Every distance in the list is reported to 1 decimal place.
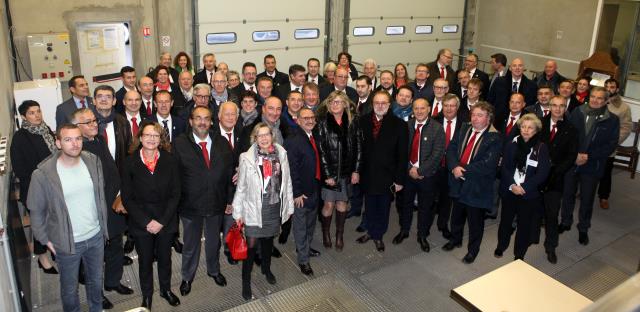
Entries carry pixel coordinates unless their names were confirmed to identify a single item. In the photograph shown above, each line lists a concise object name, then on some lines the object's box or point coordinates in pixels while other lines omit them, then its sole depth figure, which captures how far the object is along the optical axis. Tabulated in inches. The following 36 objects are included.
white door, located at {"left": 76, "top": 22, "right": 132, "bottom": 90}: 323.0
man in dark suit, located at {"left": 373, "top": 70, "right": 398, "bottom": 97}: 268.5
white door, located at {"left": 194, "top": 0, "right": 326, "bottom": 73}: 367.9
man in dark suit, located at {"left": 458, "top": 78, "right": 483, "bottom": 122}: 243.0
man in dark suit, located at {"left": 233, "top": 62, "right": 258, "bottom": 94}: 269.1
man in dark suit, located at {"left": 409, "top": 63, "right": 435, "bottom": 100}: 277.7
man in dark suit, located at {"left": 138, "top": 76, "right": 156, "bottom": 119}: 223.8
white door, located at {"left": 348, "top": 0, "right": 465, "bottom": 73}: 443.2
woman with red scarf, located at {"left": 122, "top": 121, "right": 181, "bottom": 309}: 155.5
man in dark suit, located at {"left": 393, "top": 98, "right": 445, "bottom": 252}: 208.1
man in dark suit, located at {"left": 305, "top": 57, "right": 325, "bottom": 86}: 300.0
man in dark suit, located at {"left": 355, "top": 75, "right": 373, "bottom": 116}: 244.1
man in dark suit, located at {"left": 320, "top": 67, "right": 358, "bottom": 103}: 258.2
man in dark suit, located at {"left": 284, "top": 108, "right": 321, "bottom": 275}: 189.5
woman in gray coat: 169.8
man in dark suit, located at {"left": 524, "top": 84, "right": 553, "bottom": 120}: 244.5
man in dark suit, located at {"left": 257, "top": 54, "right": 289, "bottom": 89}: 305.4
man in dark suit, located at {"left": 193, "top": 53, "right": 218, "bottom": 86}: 301.7
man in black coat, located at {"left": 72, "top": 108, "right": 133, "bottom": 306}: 159.2
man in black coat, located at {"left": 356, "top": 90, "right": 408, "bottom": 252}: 201.3
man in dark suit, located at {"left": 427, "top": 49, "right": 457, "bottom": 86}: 326.3
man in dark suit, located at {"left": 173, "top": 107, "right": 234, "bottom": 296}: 169.3
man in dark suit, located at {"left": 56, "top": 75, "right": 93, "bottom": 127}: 218.7
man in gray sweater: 139.4
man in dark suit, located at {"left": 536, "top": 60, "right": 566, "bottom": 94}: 301.7
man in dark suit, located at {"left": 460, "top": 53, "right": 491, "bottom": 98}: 323.0
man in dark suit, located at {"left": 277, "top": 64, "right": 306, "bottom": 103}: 267.3
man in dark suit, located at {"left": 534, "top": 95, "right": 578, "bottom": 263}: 201.3
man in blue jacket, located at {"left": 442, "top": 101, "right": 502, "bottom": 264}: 199.8
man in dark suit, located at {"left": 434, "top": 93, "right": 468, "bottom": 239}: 215.0
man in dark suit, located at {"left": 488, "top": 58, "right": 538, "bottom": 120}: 292.5
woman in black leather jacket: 197.0
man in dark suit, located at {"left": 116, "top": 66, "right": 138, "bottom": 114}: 242.6
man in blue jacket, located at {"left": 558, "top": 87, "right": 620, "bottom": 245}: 224.7
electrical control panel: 299.2
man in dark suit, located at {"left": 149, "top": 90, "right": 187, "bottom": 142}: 197.3
